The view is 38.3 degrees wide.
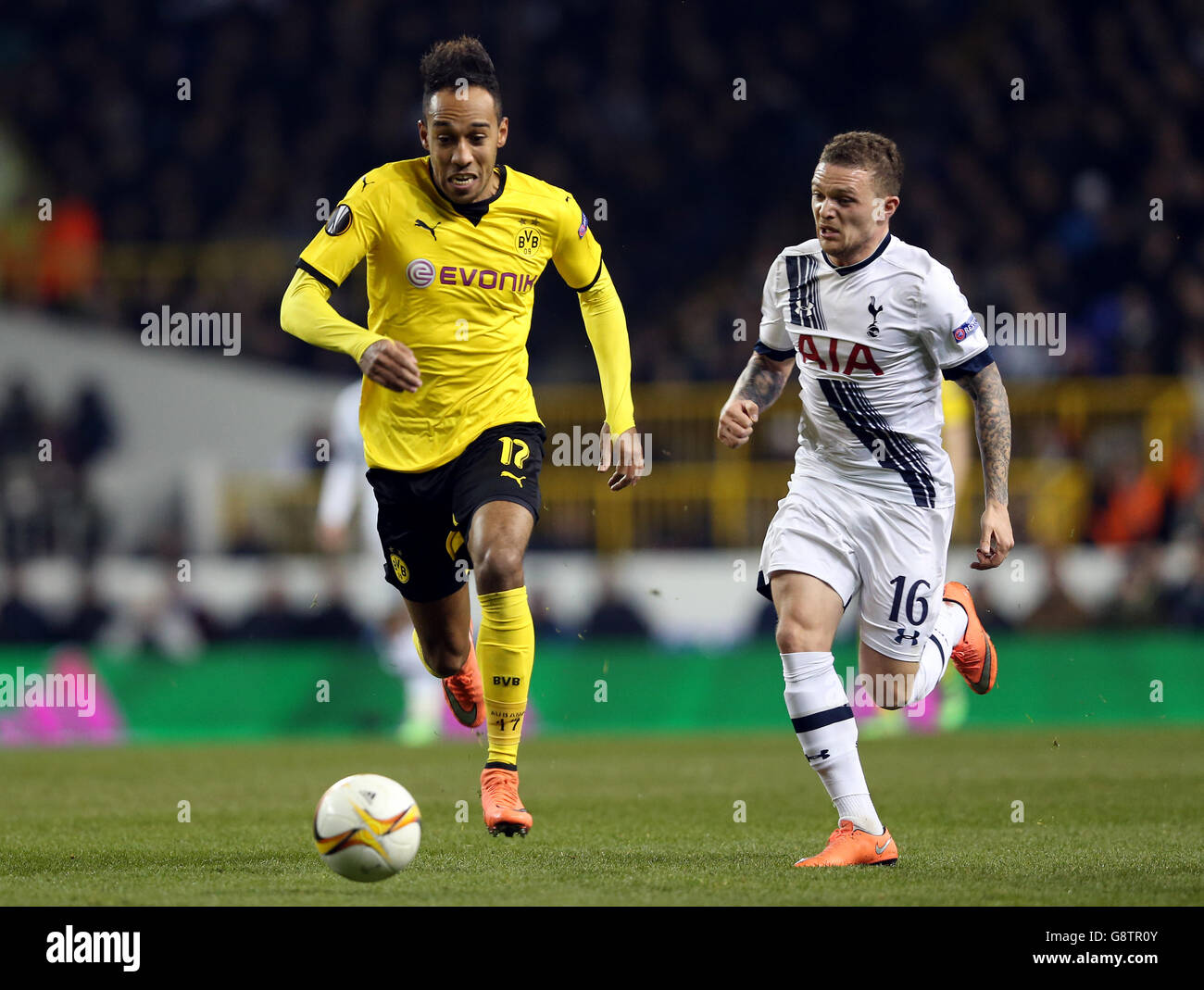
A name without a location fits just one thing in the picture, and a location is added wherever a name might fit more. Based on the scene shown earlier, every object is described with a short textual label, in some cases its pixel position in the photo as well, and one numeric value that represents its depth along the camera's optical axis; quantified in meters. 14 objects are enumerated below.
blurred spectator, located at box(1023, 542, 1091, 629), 13.53
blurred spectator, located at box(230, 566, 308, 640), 14.88
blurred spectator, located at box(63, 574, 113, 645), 15.27
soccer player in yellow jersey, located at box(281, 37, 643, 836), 6.20
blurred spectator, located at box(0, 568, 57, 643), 15.14
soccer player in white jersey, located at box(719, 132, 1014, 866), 5.75
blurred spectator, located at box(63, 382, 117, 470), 17.17
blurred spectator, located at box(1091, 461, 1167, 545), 14.37
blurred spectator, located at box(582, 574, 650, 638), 14.18
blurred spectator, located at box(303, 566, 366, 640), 14.41
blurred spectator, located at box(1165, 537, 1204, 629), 13.38
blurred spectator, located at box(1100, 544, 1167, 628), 13.65
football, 5.04
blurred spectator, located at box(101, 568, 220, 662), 15.13
